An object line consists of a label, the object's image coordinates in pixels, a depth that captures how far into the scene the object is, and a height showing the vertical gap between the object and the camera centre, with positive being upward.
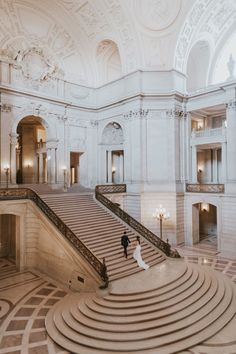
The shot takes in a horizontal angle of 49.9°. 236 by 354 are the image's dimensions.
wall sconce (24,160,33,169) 21.00 +1.54
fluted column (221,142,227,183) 15.87 +1.60
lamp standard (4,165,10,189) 15.50 +0.79
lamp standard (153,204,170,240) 14.24 -1.94
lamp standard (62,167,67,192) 18.43 +0.54
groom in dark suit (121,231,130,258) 11.09 -2.65
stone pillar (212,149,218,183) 19.70 +1.18
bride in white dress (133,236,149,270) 10.78 -3.29
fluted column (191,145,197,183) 17.88 +1.32
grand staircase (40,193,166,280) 10.68 -2.38
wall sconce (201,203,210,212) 19.64 -1.97
